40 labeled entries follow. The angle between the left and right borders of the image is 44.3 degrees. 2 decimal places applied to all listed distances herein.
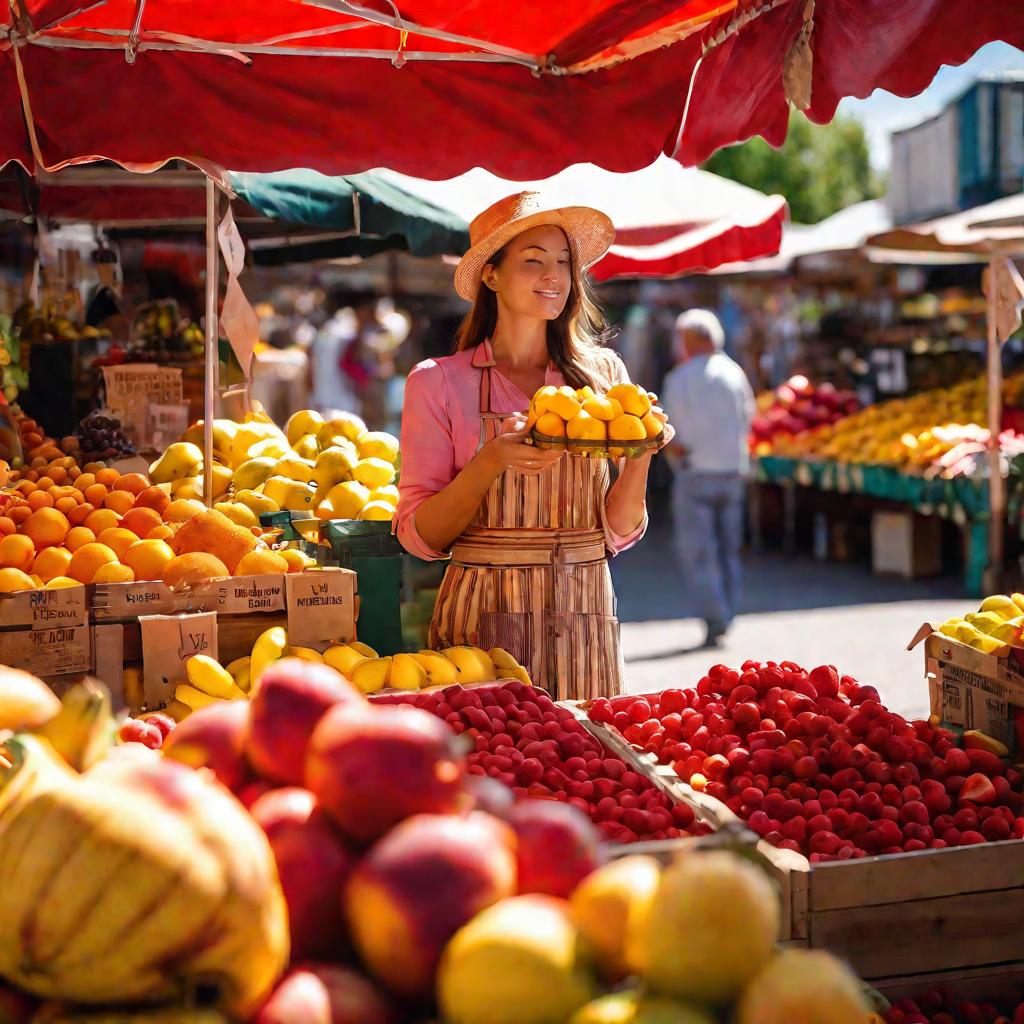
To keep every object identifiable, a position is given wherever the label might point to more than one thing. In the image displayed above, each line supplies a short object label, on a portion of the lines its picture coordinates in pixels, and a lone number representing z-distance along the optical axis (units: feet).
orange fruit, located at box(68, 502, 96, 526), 12.96
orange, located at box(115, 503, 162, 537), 12.71
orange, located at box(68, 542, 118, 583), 11.64
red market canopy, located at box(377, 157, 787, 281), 23.39
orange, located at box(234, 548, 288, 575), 11.80
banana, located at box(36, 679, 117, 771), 5.41
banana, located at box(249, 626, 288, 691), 11.00
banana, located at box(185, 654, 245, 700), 10.75
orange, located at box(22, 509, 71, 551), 12.28
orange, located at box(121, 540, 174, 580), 11.75
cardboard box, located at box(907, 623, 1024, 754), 10.56
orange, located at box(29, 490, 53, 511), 13.00
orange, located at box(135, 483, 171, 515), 13.51
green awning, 18.10
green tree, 131.54
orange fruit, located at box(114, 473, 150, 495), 13.99
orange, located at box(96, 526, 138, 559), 12.06
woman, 12.28
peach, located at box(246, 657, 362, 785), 5.11
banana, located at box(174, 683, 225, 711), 10.58
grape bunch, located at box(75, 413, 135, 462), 18.06
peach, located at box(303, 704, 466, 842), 4.57
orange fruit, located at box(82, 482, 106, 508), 13.61
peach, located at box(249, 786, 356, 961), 4.53
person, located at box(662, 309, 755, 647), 27.86
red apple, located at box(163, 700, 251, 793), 5.26
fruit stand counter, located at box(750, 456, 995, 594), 33.37
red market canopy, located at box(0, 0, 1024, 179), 11.80
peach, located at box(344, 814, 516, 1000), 4.25
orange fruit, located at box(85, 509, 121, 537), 12.68
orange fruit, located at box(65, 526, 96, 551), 12.25
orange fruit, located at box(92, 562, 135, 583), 11.35
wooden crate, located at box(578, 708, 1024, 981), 7.90
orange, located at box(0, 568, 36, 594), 10.78
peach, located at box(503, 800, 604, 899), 4.66
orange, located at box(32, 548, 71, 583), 11.75
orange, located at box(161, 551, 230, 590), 11.32
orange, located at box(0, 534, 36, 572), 11.64
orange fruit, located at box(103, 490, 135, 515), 13.25
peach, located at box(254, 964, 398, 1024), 4.19
